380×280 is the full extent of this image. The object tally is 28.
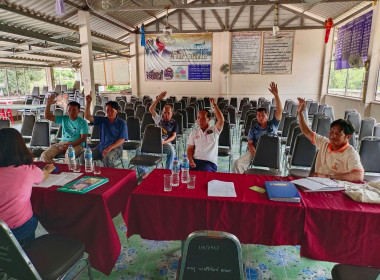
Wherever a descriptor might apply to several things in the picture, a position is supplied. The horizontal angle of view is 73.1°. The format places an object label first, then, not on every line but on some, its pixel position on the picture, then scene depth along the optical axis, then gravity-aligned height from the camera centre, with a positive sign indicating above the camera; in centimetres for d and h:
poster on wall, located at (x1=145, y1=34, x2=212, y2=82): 1155 +165
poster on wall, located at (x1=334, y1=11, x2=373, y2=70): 756 +183
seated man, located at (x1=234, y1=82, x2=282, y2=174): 367 -49
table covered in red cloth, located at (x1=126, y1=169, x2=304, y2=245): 184 -88
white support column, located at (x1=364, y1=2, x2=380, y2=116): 696 +109
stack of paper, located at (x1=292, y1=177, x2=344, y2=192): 204 -72
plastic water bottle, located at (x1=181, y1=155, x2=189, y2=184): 227 -70
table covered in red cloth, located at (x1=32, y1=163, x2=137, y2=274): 199 -98
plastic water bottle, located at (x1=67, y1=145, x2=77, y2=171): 264 -68
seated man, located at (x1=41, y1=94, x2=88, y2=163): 400 -58
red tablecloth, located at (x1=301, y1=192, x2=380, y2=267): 173 -93
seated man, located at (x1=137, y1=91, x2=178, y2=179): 433 -64
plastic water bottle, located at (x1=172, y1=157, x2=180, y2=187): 221 -70
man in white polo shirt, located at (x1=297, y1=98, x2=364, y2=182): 233 -58
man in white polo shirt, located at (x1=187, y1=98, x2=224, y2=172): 333 -63
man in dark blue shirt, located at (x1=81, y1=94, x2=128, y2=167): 396 -58
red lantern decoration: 812 +226
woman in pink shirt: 173 -61
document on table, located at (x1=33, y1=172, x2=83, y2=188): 223 -77
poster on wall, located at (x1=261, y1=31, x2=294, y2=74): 1089 +180
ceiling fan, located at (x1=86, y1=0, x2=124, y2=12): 466 +165
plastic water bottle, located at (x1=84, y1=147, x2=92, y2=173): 266 -72
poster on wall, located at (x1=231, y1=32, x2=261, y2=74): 1106 +186
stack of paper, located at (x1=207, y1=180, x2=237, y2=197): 197 -75
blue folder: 186 -72
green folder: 209 -76
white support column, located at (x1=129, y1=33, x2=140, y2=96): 1211 +173
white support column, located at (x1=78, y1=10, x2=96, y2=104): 812 +137
